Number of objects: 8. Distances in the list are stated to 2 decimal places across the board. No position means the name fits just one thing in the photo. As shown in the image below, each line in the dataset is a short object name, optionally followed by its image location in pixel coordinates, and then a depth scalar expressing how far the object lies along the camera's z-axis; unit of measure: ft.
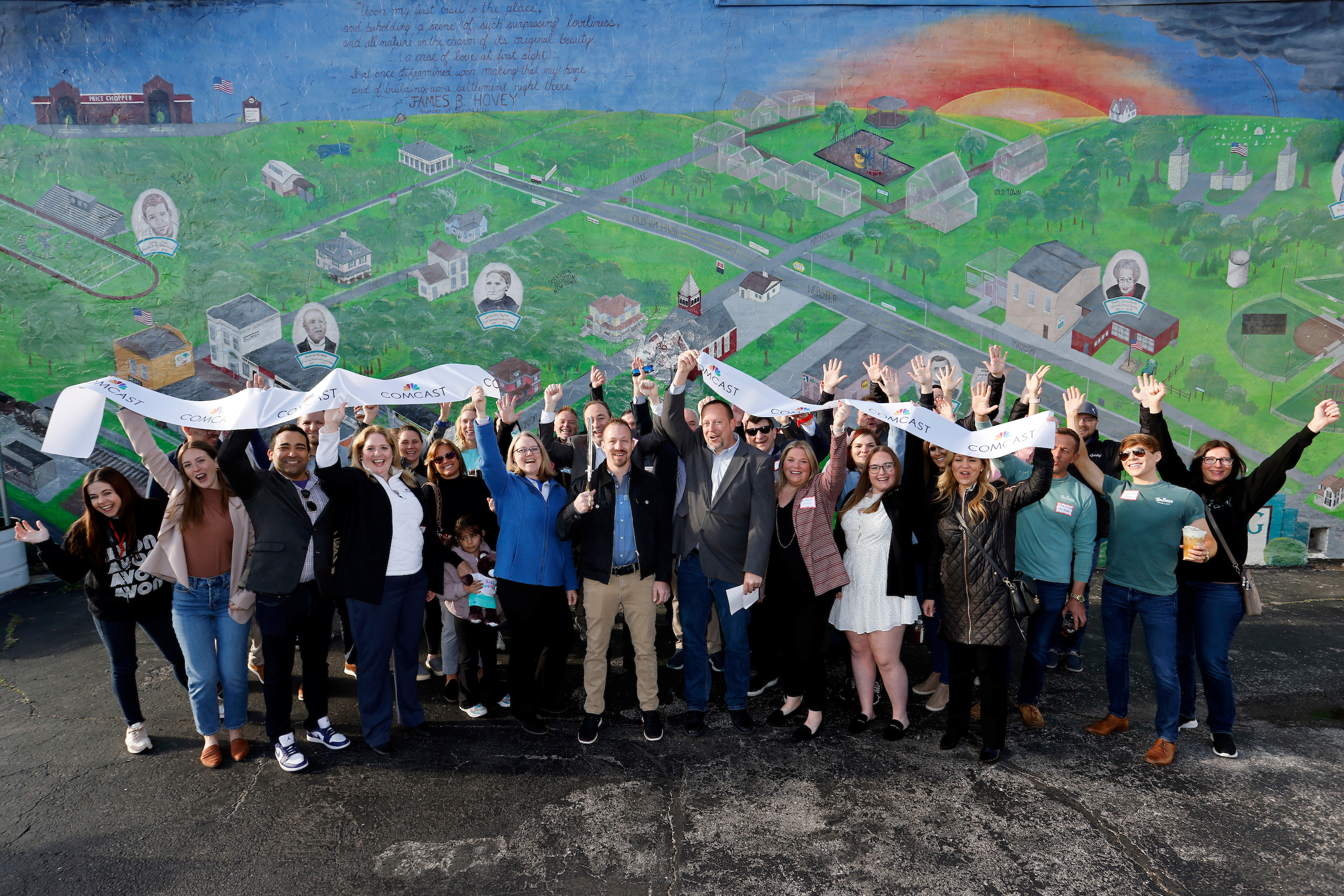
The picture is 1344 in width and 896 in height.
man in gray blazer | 15.05
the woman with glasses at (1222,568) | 14.20
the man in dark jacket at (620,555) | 14.74
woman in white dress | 14.79
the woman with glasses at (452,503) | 16.99
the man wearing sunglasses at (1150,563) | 14.19
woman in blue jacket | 14.99
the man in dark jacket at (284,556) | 13.80
